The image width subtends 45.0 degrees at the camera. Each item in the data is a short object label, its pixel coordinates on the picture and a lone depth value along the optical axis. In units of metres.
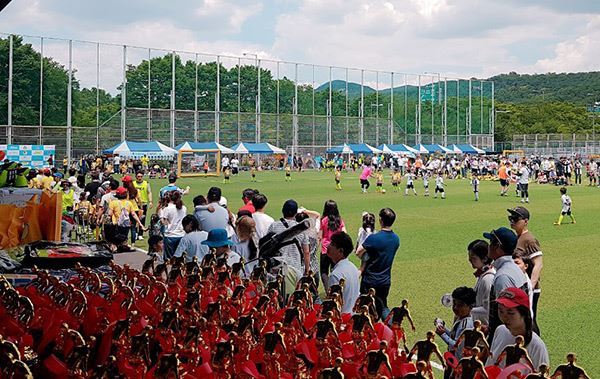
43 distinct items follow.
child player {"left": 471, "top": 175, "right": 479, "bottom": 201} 31.16
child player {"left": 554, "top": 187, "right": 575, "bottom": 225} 21.53
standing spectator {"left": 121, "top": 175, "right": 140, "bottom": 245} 16.02
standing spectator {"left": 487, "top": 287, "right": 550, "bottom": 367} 4.54
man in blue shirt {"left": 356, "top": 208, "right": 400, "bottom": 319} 8.49
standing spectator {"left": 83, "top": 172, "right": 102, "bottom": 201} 18.14
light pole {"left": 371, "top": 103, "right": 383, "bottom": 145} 81.88
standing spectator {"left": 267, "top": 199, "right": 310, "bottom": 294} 8.23
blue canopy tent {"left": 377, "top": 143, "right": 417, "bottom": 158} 68.94
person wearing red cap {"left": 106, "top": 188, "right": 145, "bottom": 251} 15.01
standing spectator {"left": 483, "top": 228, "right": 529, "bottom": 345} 5.86
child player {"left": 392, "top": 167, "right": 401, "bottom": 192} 36.78
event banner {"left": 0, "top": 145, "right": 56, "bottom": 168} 46.25
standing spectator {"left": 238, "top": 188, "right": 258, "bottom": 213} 11.42
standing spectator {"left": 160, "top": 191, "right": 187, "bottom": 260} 11.90
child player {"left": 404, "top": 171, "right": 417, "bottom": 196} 34.36
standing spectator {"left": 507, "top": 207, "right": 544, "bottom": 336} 8.20
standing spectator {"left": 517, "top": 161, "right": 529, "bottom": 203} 30.64
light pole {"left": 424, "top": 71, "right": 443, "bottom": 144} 84.94
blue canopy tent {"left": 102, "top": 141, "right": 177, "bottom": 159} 52.16
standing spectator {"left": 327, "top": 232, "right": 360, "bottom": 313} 6.70
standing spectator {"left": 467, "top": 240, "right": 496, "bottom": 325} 6.09
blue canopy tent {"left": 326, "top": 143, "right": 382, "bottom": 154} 68.44
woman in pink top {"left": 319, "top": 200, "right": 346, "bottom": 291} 10.91
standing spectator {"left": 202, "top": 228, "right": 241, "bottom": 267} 7.51
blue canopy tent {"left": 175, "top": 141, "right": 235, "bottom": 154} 55.28
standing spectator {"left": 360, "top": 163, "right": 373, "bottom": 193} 34.22
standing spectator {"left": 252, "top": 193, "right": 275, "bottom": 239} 10.05
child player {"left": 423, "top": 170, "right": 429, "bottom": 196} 33.59
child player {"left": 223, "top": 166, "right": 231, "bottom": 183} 43.92
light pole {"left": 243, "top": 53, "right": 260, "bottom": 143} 70.12
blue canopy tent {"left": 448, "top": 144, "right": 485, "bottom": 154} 79.65
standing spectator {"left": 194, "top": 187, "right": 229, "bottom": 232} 10.70
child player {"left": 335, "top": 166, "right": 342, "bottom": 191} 37.79
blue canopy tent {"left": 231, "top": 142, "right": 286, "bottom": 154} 60.62
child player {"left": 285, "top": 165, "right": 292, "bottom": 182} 47.62
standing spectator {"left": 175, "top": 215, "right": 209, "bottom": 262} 8.47
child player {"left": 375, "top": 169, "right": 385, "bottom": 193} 35.33
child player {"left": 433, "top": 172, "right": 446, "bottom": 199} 32.25
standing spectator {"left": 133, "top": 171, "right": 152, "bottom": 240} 17.56
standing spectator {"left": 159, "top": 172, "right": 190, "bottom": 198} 14.07
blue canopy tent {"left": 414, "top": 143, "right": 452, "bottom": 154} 75.38
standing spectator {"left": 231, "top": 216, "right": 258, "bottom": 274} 8.70
